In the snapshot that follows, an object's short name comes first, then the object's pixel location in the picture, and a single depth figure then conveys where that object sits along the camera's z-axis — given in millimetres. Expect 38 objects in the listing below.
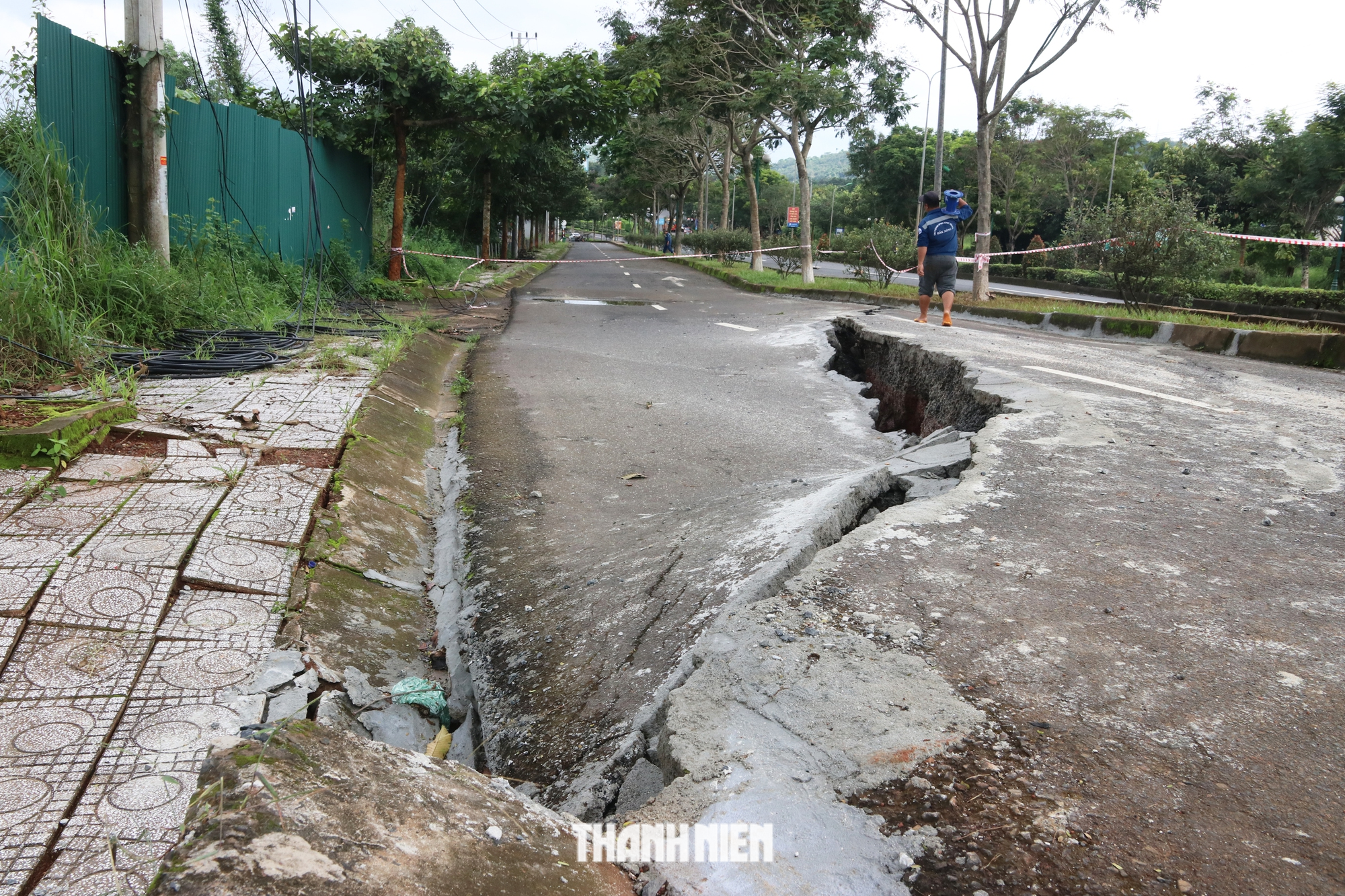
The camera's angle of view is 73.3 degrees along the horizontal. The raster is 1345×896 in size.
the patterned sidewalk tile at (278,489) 3486
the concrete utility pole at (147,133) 6934
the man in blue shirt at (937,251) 10031
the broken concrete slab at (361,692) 2605
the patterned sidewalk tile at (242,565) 2863
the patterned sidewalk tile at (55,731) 1960
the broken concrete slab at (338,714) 2410
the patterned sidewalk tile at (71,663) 2201
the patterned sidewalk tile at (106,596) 2508
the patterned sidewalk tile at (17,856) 1635
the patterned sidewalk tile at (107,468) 3541
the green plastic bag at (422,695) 2734
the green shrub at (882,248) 17906
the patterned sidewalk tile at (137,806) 1800
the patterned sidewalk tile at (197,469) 3636
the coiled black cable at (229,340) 6160
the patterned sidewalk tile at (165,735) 1998
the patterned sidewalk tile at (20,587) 2477
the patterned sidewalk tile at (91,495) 3250
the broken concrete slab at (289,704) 2305
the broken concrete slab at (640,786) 1921
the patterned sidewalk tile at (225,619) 2557
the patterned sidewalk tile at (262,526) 3201
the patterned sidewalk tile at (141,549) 2852
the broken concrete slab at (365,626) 2822
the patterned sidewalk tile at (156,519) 3064
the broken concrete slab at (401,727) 2562
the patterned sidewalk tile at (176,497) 3295
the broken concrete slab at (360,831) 1334
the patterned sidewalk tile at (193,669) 2289
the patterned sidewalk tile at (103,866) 1646
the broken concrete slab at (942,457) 3957
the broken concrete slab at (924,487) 3623
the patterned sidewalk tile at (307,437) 4309
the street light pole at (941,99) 21688
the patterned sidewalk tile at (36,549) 2750
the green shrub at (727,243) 31281
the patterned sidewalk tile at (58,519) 2979
